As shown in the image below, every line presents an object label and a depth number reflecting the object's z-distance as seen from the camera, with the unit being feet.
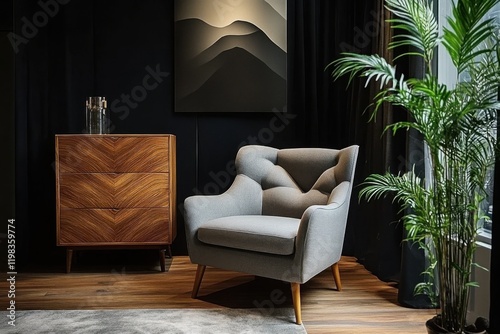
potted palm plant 6.10
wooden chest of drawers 11.27
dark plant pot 6.65
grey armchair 8.48
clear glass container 12.14
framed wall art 13.07
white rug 7.89
